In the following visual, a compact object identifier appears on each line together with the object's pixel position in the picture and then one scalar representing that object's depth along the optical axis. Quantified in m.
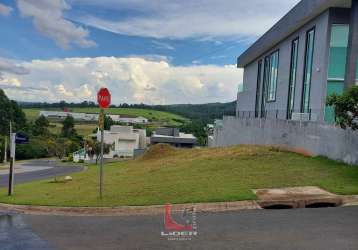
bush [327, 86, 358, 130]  12.05
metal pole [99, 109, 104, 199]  10.48
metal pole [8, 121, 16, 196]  13.22
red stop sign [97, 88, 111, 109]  10.55
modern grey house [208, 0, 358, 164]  16.23
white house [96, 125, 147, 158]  75.53
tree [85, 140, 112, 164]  58.08
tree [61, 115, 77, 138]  100.31
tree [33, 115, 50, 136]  93.50
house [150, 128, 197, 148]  70.72
